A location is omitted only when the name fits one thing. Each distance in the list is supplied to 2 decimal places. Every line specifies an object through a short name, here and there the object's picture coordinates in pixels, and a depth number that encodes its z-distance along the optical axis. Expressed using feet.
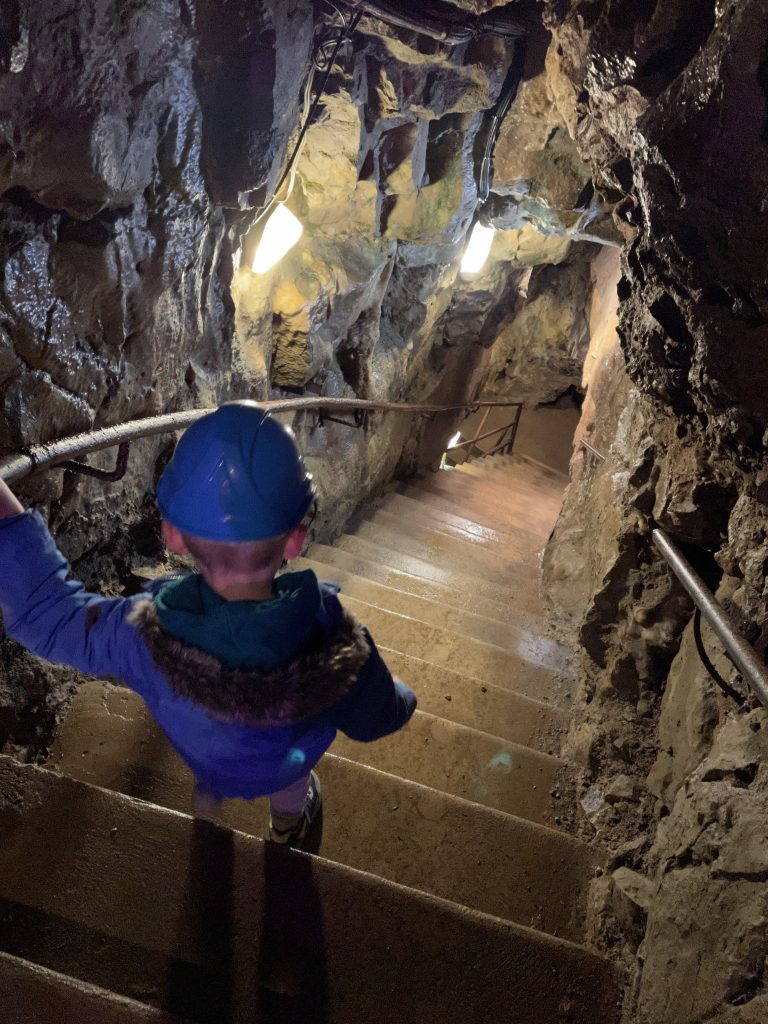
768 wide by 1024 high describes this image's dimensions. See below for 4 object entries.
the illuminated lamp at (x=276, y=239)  15.08
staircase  5.88
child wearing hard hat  4.73
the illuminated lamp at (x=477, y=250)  26.25
